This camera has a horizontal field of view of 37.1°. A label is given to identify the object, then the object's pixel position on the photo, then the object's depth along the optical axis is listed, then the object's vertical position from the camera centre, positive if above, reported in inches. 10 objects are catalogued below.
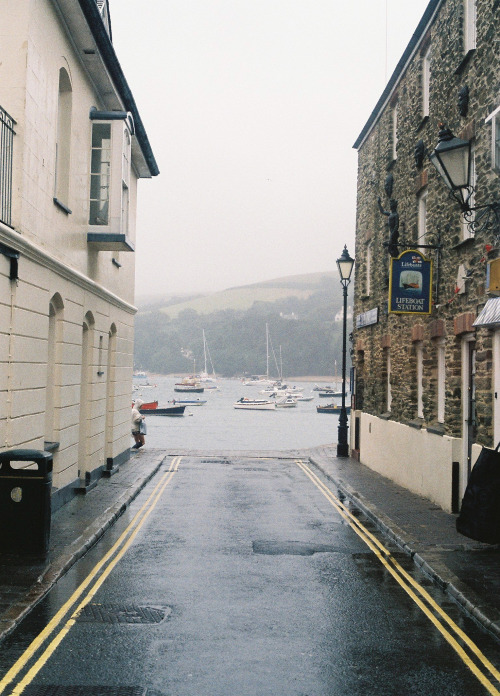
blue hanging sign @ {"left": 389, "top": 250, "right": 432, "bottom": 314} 571.8 +74.5
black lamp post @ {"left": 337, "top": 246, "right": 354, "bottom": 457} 928.3 +76.2
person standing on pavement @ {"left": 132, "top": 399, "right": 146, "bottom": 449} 1044.1 -72.9
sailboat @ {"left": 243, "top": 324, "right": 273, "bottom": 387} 7344.0 -26.3
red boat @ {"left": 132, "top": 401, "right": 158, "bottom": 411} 3675.9 -145.1
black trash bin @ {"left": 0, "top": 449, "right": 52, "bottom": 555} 373.7 -64.3
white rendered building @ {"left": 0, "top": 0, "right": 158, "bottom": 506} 414.9 +101.7
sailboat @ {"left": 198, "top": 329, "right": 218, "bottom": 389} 7416.3 -19.5
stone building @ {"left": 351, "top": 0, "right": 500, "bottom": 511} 473.4 +89.7
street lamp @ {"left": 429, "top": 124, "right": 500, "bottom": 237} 424.8 +126.6
